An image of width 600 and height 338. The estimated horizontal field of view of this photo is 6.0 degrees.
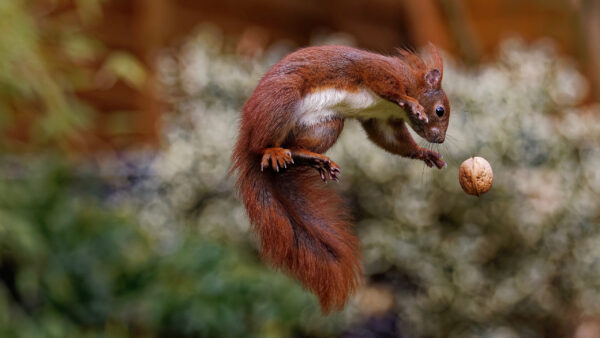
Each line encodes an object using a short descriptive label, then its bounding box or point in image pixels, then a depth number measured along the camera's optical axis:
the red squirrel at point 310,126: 4.79
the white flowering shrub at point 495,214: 12.94
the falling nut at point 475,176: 4.87
